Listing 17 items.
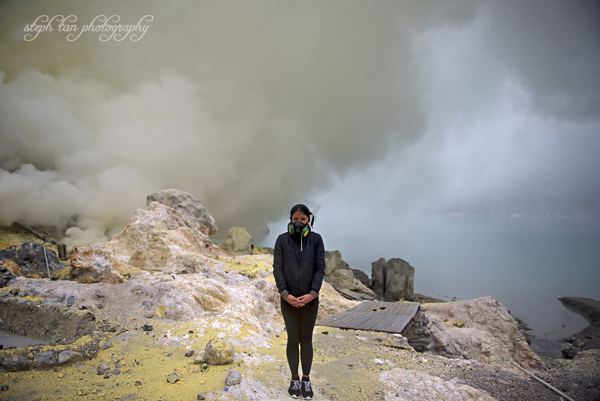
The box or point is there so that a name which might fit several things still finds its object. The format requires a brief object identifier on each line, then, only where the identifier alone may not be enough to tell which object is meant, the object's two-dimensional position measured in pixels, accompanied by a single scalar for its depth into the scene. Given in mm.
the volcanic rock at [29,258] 6688
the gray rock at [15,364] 2764
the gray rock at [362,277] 25984
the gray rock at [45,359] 2926
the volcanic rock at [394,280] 24078
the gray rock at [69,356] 3061
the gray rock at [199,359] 3637
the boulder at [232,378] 3113
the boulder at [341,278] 21578
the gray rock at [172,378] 3080
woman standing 3182
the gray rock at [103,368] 3070
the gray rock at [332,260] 22953
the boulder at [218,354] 3613
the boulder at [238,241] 19578
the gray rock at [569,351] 17977
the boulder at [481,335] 8345
